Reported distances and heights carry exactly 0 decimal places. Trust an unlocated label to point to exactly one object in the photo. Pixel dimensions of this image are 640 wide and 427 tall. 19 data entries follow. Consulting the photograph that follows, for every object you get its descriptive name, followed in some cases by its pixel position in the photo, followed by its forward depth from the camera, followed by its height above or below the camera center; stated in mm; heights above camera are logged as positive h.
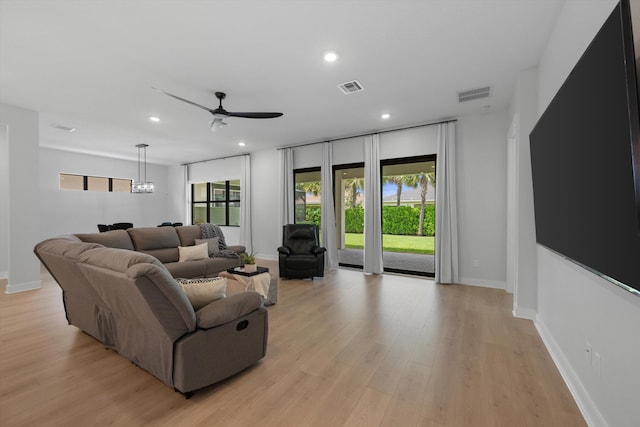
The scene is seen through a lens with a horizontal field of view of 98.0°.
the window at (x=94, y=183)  7793 +974
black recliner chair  5293 -769
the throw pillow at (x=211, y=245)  5270 -569
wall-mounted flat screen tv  1021 +257
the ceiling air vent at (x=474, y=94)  3899 +1735
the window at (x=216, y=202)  8844 +430
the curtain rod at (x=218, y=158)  8097 +1793
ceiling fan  3637 +1319
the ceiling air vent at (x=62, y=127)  5461 +1791
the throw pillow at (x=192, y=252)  4934 -668
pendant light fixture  7219 +746
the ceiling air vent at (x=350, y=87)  3654 +1727
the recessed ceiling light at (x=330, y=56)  2934 +1705
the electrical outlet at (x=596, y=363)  1694 -925
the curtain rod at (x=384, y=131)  5117 +1729
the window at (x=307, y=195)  7035 +499
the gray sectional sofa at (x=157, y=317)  1807 -776
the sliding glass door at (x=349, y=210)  6602 +111
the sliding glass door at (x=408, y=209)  5883 +98
